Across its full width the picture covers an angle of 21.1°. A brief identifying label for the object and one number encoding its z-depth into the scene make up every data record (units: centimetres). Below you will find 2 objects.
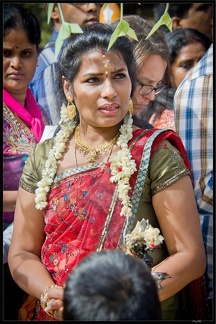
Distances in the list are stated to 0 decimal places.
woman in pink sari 346
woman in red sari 259
